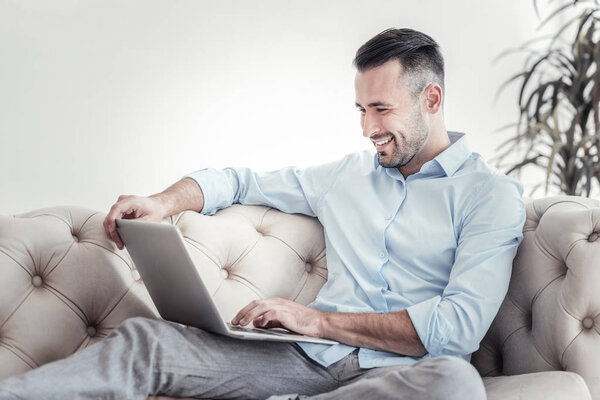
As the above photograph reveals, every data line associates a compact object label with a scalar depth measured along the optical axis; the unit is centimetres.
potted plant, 262
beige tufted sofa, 144
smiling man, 125
